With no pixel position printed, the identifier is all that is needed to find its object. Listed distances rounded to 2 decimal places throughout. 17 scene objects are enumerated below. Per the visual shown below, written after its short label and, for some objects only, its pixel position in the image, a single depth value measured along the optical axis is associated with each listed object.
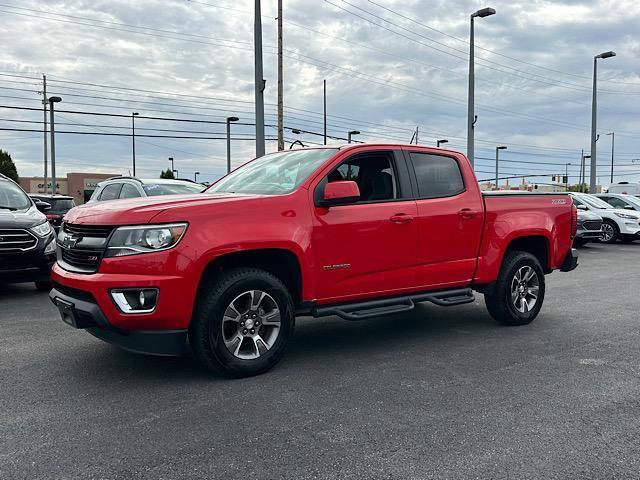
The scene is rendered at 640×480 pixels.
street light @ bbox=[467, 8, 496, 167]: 19.62
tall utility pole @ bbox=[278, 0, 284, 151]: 19.30
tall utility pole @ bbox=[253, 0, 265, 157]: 15.45
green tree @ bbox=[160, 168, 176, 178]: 78.28
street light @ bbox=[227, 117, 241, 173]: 30.14
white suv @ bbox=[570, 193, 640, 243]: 18.50
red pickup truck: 4.09
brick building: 75.60
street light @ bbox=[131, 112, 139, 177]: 34.09
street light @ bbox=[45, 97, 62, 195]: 27.88
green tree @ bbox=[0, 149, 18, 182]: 56.72
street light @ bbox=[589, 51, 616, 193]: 26.81
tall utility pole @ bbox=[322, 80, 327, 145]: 33.78
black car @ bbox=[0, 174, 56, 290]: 7.81
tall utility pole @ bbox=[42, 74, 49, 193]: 42.31
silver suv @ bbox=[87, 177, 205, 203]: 9.80
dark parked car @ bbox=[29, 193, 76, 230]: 14.09
